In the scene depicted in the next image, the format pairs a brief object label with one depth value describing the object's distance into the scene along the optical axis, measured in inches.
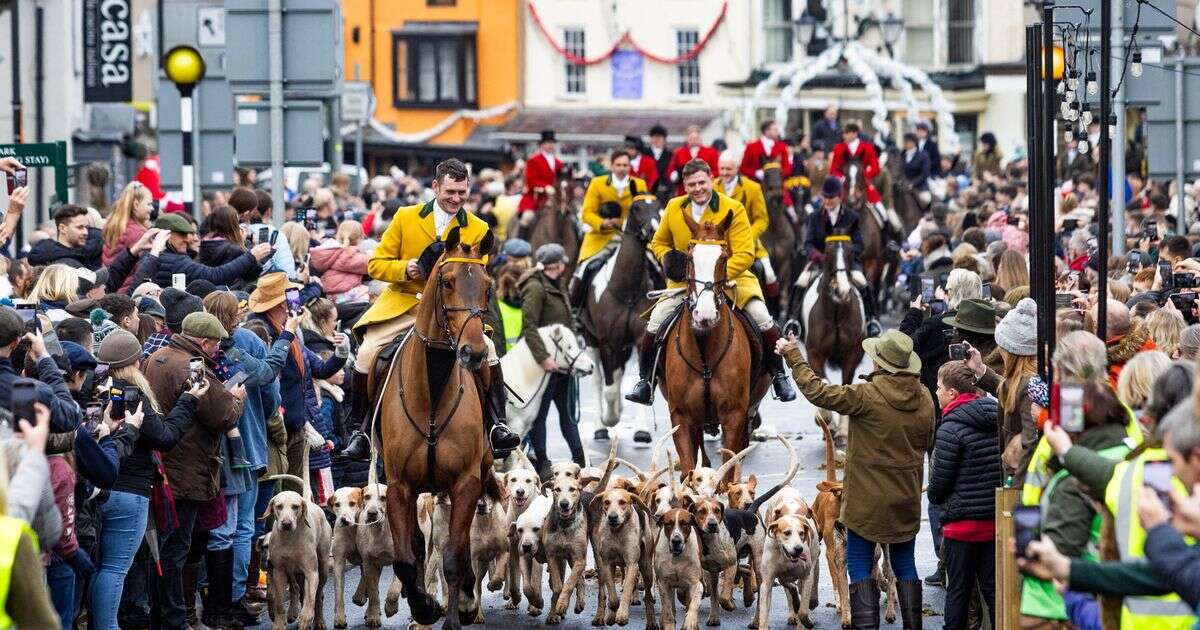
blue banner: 2476.6
